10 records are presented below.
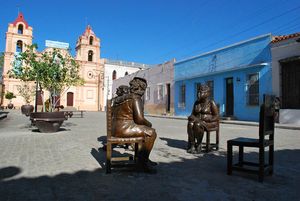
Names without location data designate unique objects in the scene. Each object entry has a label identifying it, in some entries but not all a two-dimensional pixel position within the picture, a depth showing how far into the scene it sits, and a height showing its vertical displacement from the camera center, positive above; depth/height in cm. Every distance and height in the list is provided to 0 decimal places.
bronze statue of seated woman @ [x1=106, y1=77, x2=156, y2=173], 404 -31
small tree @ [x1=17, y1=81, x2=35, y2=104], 2592 +142
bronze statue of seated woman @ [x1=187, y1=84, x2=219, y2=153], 560 -22
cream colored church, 3900 +575
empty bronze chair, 362 -48
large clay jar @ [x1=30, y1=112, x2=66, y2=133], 922 -45
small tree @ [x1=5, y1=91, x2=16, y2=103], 3531 +151
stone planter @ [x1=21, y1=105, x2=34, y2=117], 2092 -17
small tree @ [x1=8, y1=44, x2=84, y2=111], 1004 +143
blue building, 1548 +213
